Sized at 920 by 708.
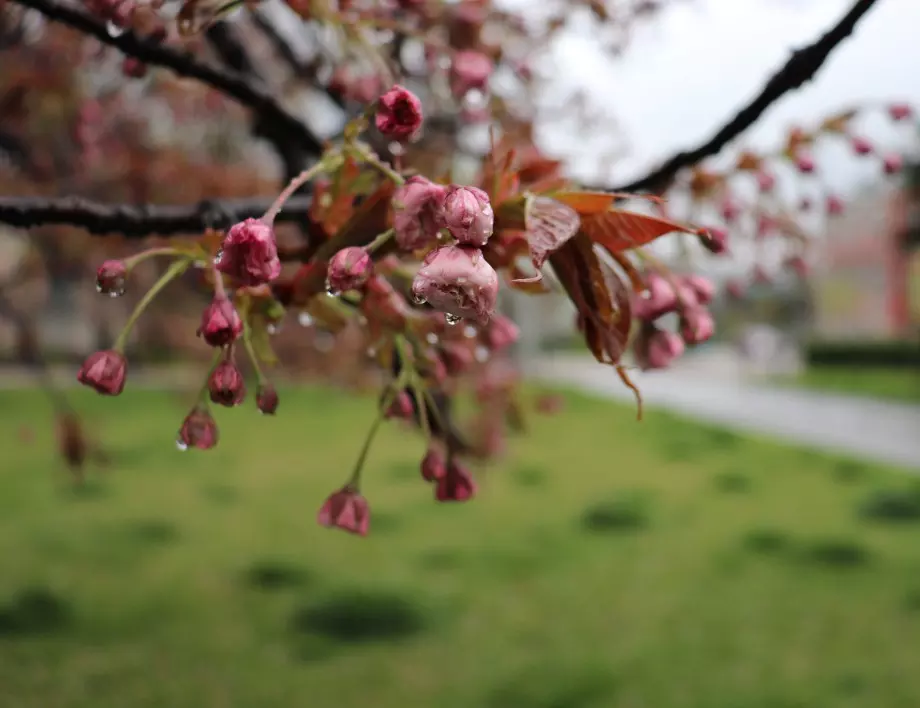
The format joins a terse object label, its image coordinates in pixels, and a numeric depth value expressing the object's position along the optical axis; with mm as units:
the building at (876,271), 17924
